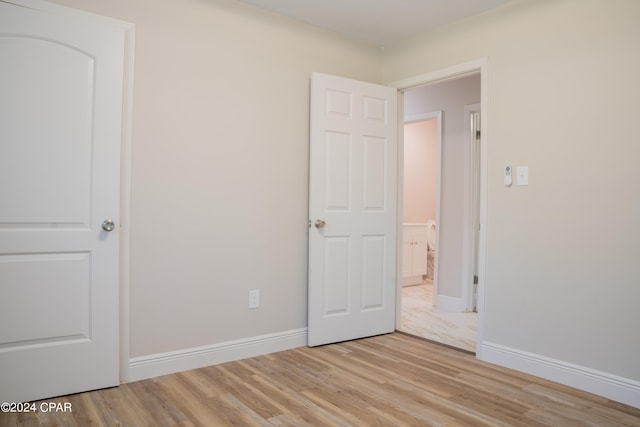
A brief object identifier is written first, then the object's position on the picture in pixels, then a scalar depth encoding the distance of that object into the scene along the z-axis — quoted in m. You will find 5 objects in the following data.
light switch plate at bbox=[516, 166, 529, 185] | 2.86
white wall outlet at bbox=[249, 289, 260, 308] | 3.09
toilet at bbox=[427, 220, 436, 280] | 6.30
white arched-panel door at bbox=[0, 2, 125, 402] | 2.23
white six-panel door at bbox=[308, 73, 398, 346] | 3.29
